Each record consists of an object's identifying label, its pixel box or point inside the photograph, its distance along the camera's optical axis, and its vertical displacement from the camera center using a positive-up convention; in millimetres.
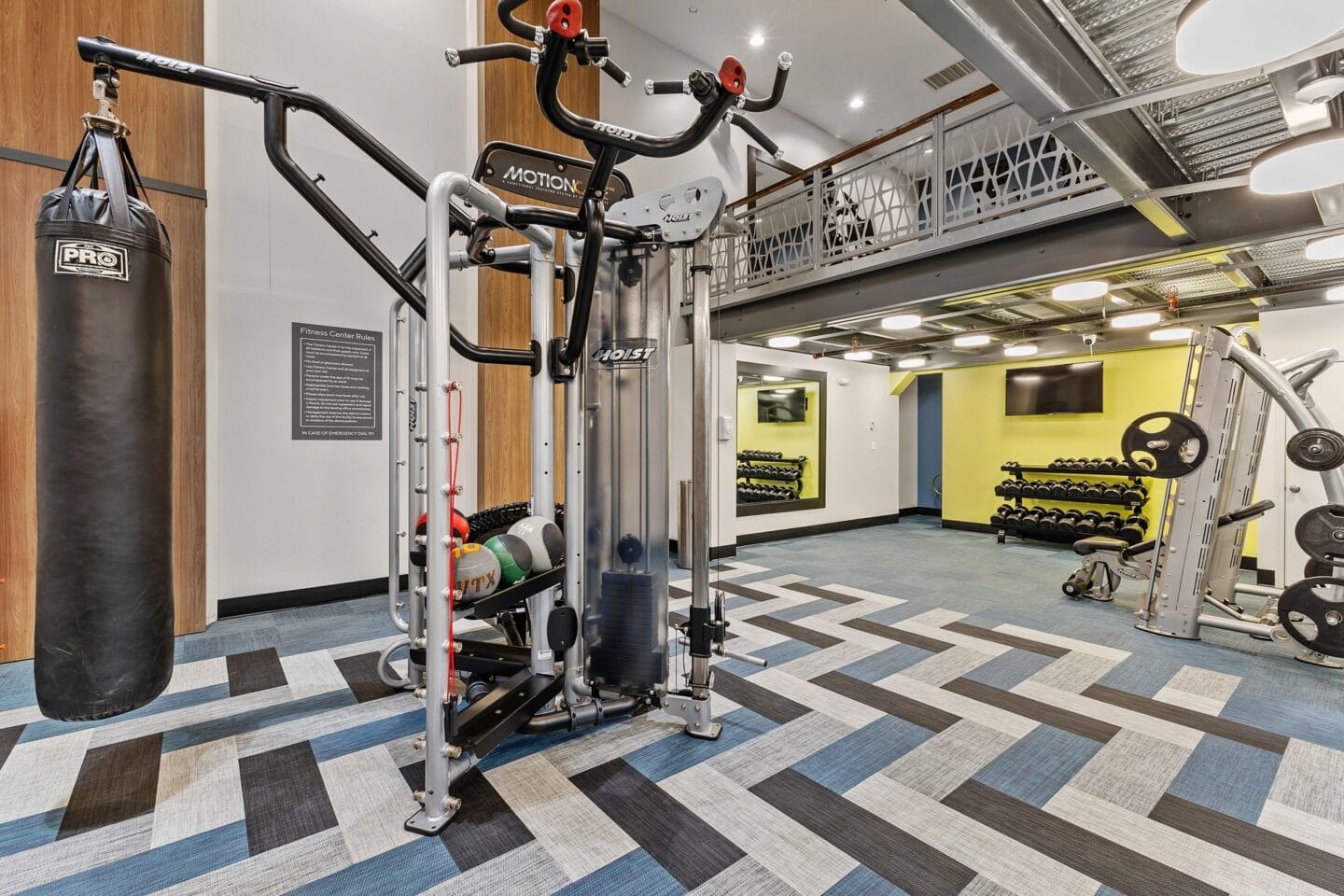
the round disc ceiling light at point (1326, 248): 3266 +1156
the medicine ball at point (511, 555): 2117 -445
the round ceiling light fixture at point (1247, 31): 1403 +1088
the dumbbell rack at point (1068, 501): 6824 -756
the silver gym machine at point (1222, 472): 3350 -179
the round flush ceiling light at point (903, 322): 5554 +1207
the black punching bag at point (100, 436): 1597 -8
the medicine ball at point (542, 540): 2225 -405
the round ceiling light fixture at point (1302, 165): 2104 +1099
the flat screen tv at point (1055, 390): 7301 +706
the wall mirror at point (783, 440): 7871 +4
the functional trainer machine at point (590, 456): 1960 -79
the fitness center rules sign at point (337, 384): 4285 +405
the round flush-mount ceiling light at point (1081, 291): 4496 +1246
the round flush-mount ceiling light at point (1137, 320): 5279 +1175
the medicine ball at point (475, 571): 1928 -460
